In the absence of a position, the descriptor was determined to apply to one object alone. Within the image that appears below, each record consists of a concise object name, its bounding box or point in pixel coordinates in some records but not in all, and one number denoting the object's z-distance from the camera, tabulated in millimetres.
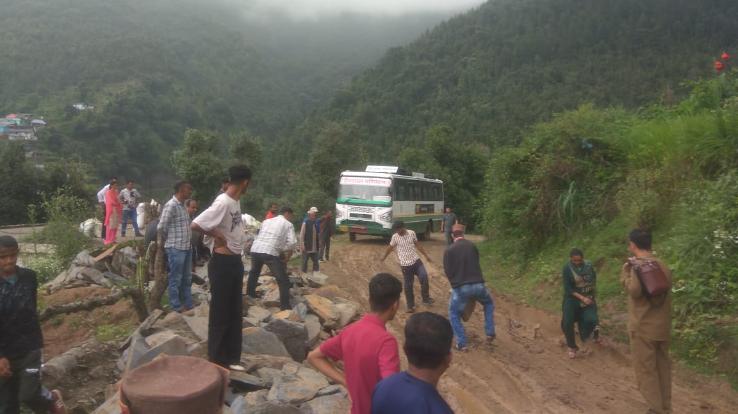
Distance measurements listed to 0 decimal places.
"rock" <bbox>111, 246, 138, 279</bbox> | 10028
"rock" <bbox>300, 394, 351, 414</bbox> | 4902
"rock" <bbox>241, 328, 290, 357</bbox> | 5934
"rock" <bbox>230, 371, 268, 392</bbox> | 4961
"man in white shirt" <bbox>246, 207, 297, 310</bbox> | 8031
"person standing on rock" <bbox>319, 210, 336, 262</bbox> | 15164
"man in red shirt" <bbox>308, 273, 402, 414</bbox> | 3039
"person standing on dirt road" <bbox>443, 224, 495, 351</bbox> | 7727
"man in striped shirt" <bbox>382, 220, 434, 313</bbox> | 9750
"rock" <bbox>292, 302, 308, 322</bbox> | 7570
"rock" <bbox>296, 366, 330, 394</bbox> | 5398
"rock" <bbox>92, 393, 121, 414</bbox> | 4184
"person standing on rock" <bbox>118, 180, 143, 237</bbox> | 14367
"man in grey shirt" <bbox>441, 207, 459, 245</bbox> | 17594
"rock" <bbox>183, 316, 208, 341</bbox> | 5906
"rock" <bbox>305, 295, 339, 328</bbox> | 8312
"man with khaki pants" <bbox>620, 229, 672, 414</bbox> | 5234
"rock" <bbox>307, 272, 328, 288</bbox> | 11242
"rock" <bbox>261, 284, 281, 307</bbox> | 8578
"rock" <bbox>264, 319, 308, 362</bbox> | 6457
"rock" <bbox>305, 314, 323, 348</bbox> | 7152
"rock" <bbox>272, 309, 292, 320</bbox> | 7441
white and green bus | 20266
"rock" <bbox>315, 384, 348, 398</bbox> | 5223
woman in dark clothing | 7684
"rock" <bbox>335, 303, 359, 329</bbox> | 8530
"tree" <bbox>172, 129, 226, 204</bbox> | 34125
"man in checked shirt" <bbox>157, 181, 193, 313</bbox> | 6676
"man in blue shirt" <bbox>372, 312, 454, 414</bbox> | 2383
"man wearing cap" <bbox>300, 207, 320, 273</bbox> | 12953
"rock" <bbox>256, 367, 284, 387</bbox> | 5180
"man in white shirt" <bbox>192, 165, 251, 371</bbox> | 4867
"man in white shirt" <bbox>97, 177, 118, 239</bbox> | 14134
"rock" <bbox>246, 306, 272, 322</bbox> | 6934
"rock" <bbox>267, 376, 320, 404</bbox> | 4824
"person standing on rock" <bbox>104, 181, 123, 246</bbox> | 12867
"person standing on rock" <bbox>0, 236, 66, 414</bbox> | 3736
